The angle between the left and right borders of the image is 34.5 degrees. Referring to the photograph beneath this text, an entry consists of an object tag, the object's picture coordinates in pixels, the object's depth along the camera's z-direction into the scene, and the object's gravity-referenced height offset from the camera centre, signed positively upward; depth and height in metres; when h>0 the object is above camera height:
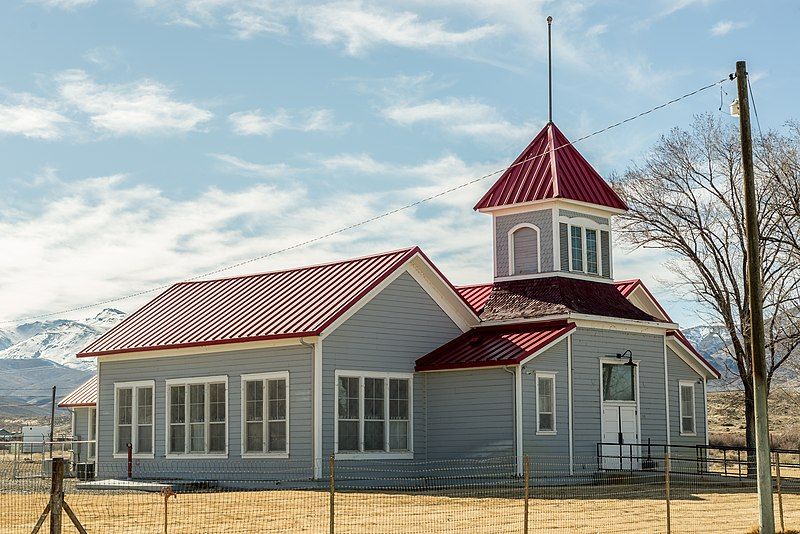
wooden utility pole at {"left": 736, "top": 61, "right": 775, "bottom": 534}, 22.94 +2.36
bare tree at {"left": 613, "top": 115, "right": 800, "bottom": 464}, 45.22 +7.06
